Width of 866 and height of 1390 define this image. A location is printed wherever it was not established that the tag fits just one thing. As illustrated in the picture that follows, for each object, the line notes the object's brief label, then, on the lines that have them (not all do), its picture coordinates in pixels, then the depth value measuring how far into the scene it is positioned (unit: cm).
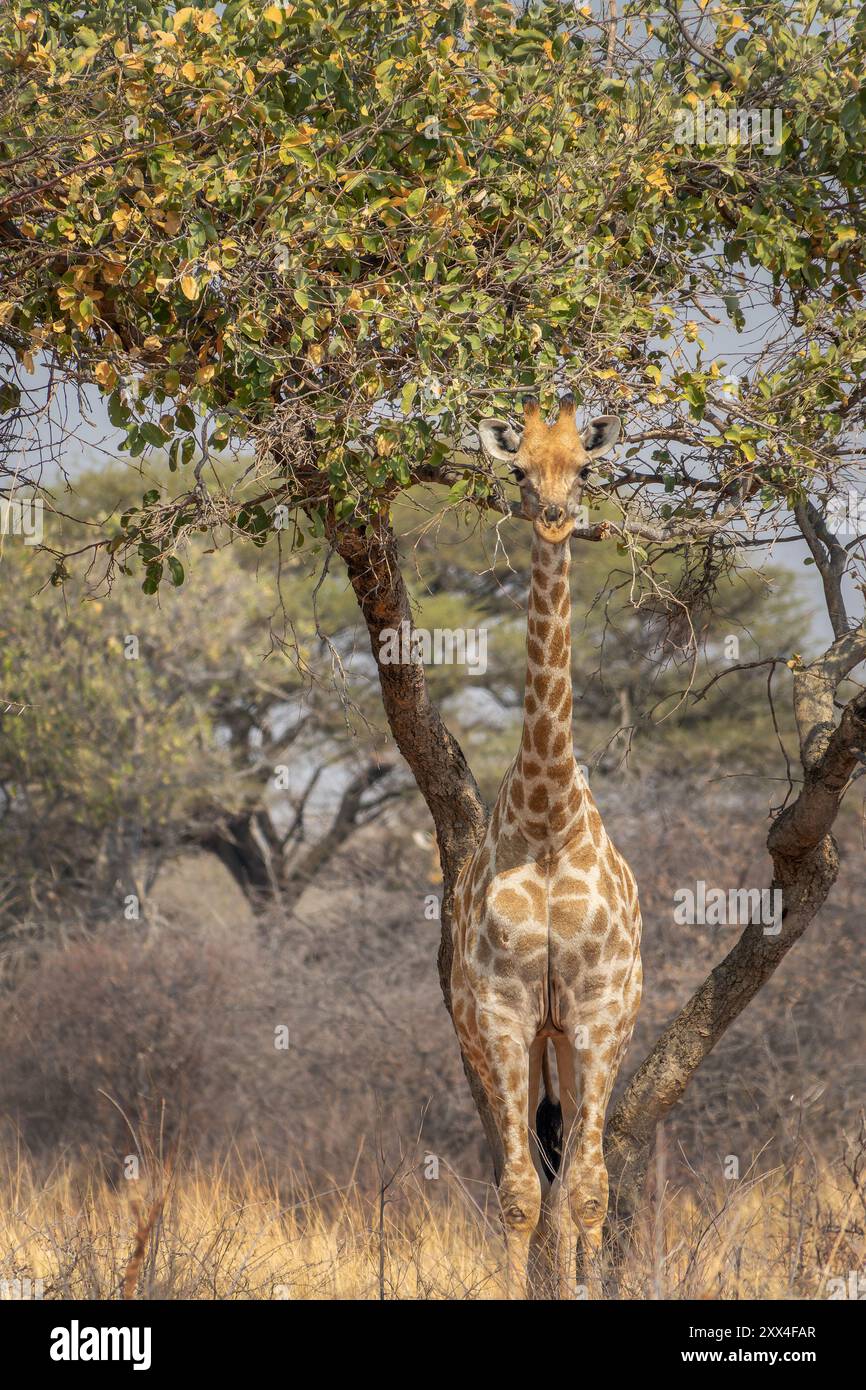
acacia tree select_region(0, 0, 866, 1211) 1051
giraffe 1116
